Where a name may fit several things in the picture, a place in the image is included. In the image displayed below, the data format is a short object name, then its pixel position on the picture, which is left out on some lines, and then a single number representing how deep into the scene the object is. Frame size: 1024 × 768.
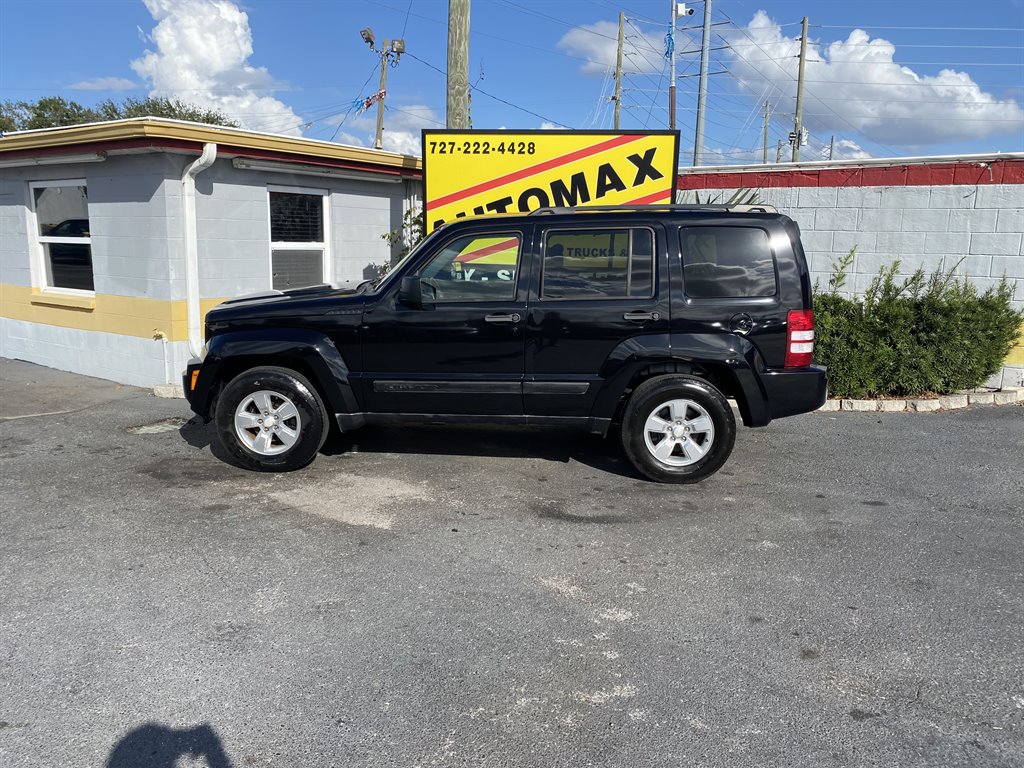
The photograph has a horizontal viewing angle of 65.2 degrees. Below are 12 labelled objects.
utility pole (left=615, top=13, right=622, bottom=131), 35.03
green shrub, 8.48
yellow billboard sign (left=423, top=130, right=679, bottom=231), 9.21
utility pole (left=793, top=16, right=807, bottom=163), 35.41
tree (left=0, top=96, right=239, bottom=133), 35.56
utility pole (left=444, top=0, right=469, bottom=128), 9.68
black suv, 5.62
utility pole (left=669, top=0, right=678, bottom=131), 23.56
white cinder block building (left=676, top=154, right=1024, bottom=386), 8.86
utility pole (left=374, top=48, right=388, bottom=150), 31.44
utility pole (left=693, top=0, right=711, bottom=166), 23.31
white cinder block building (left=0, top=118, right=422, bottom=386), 8.76
